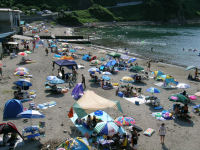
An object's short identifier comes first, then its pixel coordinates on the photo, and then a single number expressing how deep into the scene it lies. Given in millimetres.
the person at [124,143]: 12227
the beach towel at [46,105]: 16997
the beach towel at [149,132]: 14123
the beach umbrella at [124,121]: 14430
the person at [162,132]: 13164
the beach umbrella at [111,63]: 28564
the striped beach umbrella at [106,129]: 12455
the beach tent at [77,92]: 19094
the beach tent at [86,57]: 35062
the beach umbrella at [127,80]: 21453
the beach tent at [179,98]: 17531
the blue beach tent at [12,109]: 14727
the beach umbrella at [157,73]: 26062
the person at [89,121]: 14031
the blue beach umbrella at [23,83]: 19912
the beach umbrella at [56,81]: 19889
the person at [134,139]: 12380
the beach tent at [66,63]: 23969
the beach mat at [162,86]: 24134
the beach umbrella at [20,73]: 21922
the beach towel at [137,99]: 19828
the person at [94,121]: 13992
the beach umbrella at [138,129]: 13905
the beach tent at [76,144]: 10547
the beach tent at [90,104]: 13555
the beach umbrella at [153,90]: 19350
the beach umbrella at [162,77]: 24538
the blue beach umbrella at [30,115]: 13036
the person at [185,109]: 16594
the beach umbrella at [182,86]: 21062
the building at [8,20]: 46656
